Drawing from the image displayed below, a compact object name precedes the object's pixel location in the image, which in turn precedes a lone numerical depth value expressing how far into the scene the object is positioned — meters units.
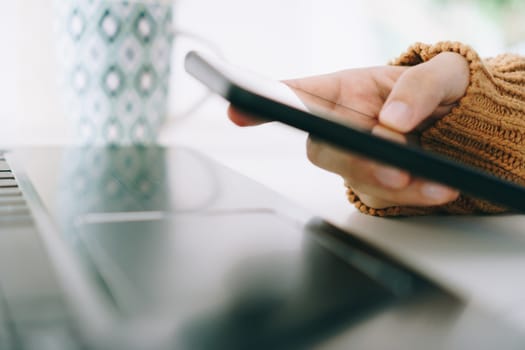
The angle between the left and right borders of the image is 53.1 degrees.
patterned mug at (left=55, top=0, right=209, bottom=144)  0.44
